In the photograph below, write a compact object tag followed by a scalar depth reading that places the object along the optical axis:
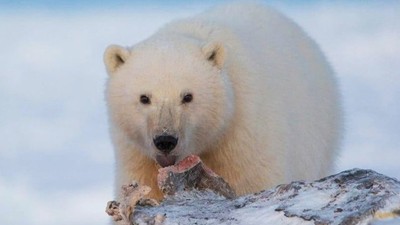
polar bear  16.52
